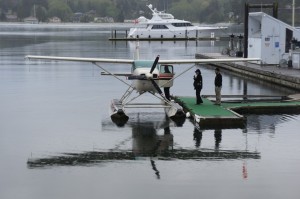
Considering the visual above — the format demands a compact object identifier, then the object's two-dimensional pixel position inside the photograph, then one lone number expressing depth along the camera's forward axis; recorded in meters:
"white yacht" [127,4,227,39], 100.56
